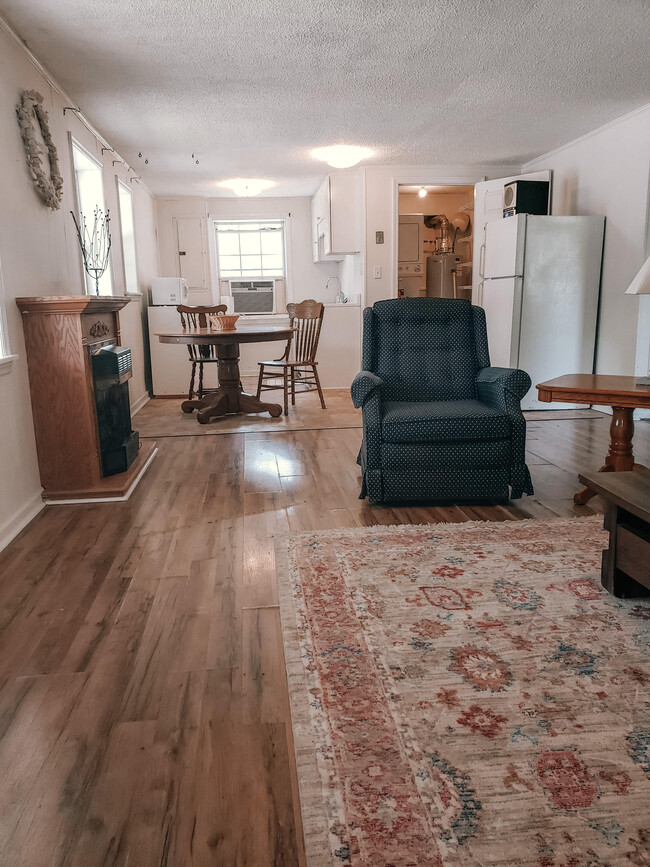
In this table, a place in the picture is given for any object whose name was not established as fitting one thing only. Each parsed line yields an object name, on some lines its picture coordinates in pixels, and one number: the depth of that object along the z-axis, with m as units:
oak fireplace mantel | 3.10
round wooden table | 5.11
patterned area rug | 1.15
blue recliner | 2.96
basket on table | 5.28
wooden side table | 2.74
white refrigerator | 5.43
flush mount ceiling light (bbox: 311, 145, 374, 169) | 5.74
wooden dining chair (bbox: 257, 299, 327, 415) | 5.55
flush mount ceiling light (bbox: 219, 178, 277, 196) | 7.19
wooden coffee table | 1.89
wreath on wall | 3.19
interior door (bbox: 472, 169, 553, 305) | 6.21
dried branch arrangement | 4.50
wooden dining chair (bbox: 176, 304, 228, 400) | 5.78
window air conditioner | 8.40
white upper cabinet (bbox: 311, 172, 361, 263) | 6.85
